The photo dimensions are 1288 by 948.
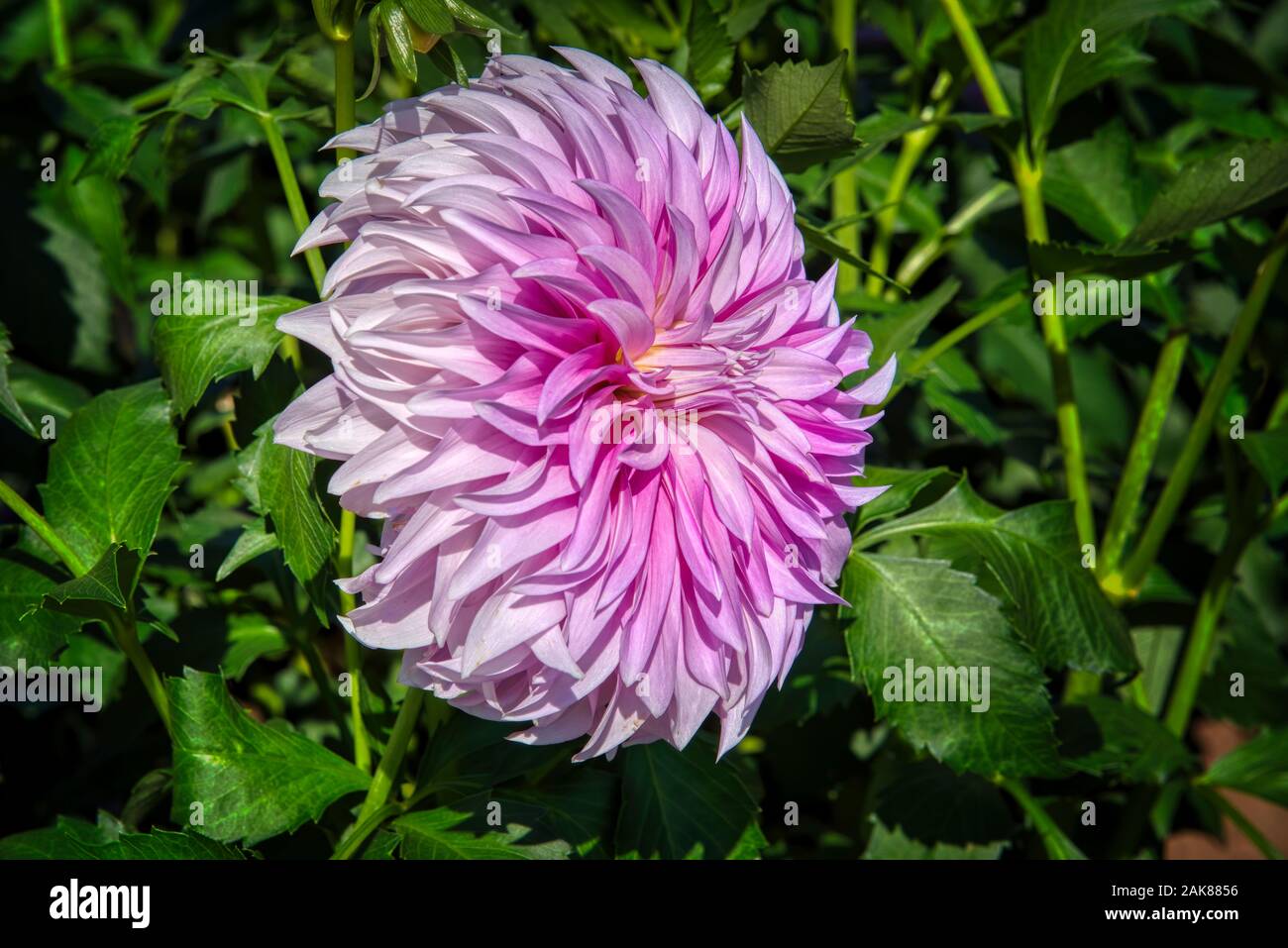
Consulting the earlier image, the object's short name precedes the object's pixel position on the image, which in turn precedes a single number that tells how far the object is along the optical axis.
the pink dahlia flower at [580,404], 0.56
